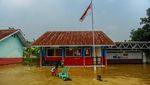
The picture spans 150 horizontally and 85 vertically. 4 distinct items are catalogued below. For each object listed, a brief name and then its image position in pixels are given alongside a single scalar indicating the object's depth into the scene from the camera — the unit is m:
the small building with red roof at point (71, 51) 12.60
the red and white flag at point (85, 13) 9.00
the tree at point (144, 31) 17.79
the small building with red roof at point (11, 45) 13.58
